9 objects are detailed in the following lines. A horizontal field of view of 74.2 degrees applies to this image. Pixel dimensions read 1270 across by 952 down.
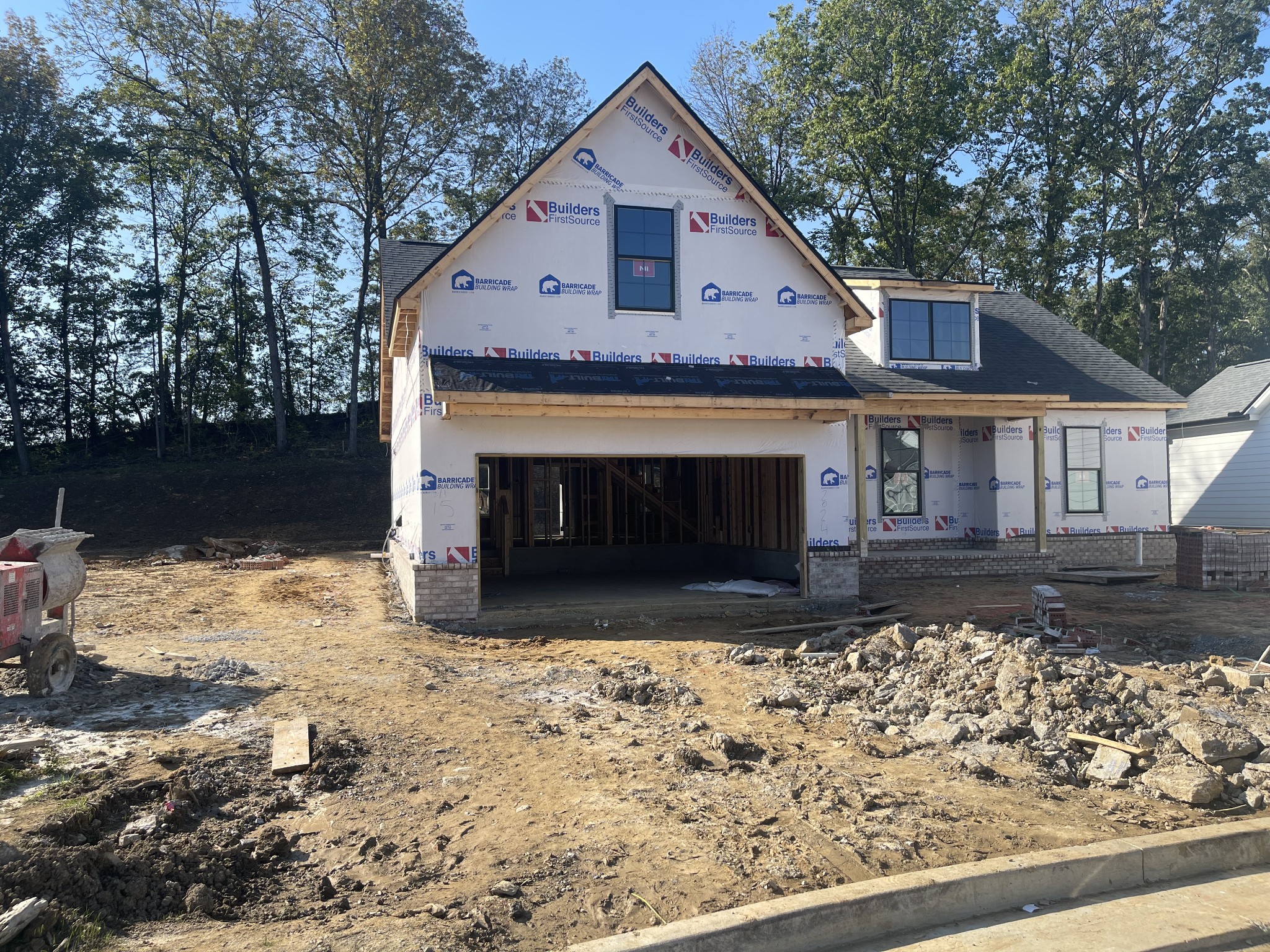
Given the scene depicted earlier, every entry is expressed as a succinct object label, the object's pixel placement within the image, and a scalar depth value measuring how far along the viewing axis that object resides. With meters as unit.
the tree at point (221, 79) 30.31
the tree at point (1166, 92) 32.44
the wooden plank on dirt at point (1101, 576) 16.30
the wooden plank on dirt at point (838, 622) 11.61
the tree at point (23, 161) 31.16
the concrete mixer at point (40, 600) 7.63
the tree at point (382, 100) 32.22
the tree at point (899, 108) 32.41
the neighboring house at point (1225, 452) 23.39
